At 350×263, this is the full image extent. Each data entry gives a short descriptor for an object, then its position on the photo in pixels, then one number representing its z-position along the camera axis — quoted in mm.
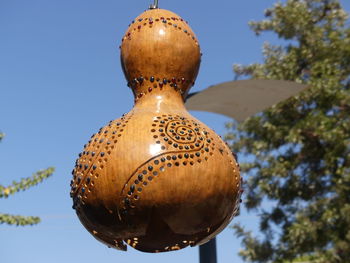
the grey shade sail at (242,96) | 5422
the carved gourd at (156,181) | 2088
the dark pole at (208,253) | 4883
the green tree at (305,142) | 8602
